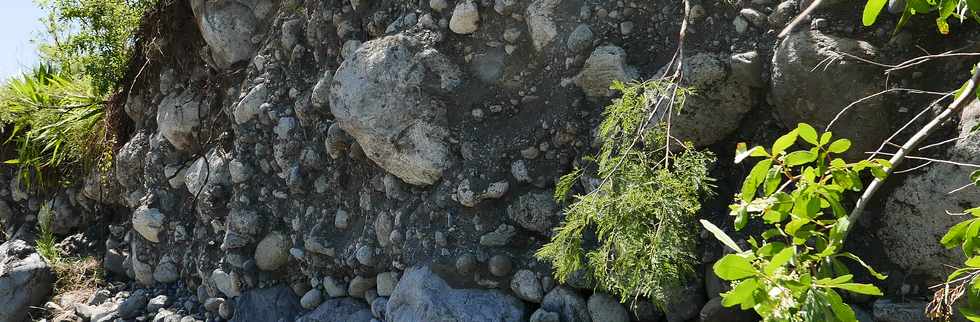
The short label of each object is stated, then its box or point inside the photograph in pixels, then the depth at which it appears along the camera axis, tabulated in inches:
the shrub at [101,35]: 217.9
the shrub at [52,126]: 234.7
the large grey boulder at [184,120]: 203.3
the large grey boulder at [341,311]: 156.0
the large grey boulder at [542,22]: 139.6
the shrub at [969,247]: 65.3
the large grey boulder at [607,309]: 123.8
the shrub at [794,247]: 62.4
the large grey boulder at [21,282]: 212.2
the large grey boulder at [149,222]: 205.3
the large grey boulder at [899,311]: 102.3
